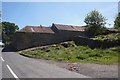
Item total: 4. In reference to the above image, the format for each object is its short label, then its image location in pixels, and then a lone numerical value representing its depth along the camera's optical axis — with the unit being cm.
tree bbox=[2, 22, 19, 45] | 3325
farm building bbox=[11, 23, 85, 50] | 1945
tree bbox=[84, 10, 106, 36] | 2163
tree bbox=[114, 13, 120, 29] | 2400
